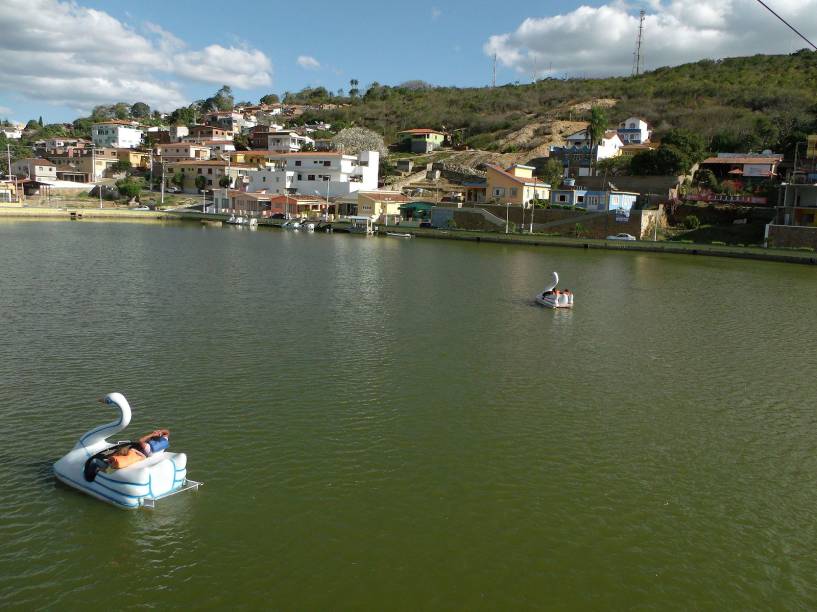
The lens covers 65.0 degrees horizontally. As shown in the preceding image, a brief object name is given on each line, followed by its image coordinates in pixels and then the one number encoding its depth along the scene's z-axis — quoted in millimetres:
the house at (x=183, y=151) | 93125
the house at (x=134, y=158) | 94062
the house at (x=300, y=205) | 73312
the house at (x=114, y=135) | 110250
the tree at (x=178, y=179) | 87625
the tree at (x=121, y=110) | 155250
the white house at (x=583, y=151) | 71938
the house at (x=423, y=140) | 97438
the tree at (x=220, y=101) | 165875
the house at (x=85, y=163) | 88938
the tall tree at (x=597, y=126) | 68250
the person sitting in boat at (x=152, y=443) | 10062
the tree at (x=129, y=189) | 79312
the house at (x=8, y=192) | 74200
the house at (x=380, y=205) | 68056
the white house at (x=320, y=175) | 76125
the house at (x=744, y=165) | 59219
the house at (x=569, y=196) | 61691
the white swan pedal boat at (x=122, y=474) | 9555
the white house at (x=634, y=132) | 82431
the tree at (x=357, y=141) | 91169
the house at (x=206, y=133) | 106188
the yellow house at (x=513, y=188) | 62531
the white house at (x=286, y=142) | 100312
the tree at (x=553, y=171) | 69025
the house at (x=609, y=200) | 57844
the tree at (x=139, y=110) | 173075
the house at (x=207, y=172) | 83625
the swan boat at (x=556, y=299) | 26859
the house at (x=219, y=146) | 97225
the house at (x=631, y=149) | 73025
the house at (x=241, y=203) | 74938
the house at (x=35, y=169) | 85062
